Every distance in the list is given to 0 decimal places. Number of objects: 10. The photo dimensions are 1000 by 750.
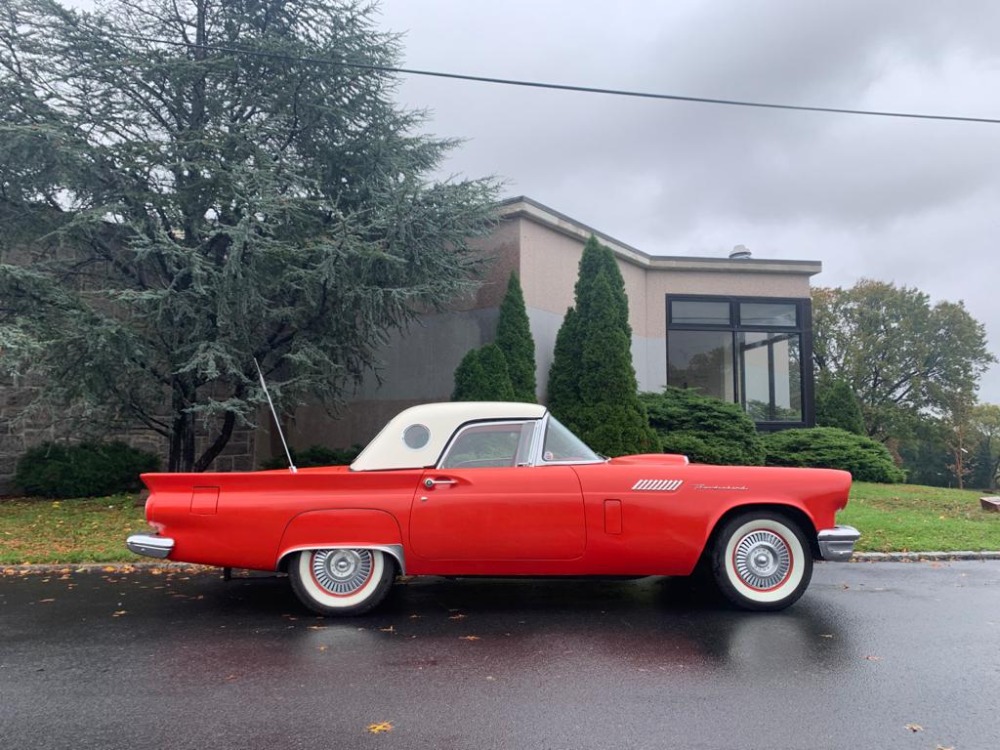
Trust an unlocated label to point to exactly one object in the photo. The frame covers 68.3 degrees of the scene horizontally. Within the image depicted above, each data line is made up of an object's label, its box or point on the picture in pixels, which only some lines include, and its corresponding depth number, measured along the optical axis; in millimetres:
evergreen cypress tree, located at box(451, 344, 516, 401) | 12094
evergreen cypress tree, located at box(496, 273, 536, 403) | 12617
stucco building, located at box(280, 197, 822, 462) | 13742
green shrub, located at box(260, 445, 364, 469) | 14258
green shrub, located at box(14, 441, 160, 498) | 12352
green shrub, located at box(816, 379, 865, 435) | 19391
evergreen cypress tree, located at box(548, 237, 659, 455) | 12422
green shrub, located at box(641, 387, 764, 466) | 13539
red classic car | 5266
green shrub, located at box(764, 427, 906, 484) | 15312
